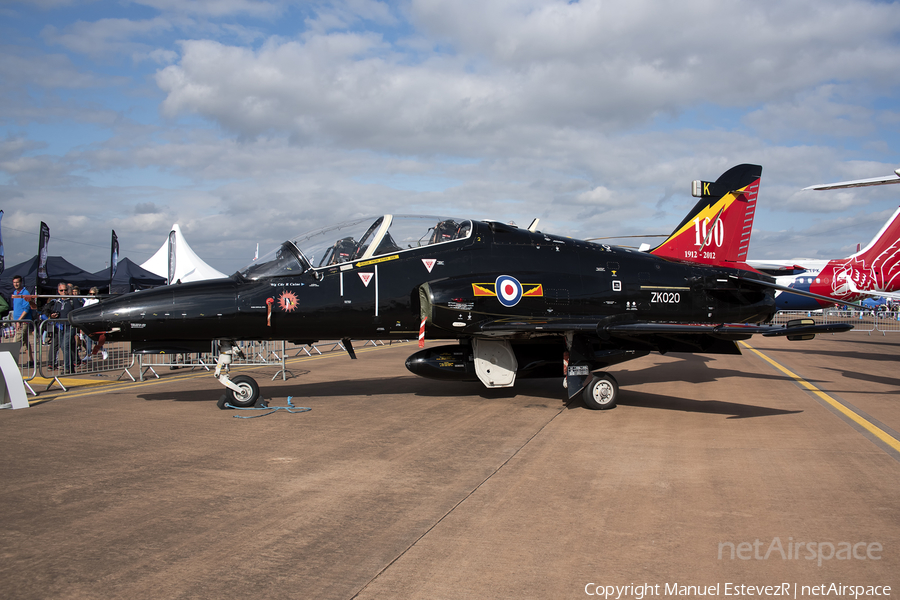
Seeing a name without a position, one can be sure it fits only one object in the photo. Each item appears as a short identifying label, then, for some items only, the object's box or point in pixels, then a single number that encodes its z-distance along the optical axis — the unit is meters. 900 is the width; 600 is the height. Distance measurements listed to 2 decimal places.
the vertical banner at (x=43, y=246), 15.64
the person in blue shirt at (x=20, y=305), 12.63
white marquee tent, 27.17
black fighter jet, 7.85
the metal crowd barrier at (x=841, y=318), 33.97
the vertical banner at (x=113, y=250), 20.60
